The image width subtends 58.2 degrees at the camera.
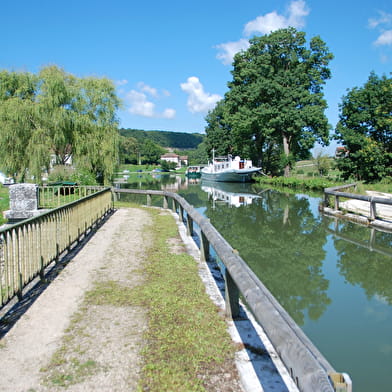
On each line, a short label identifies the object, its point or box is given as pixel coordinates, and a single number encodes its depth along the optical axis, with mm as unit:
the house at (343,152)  28359
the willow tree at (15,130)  19469
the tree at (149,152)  138375
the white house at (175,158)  172000
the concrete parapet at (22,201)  10133
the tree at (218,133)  55000
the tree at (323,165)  42106
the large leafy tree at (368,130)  25500
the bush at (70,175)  20003
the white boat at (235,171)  39903
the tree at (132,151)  129075
